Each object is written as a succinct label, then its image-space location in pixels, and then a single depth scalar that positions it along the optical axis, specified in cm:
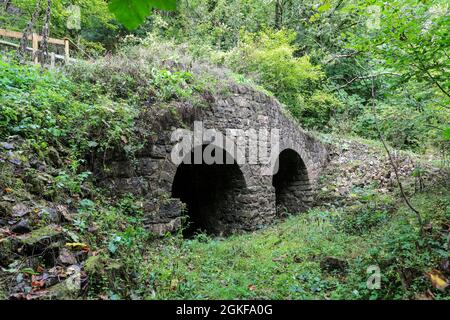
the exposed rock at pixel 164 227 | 499
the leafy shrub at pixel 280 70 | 1005
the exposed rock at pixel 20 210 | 314
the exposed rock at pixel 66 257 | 296
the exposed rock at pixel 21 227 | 299
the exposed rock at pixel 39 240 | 288
